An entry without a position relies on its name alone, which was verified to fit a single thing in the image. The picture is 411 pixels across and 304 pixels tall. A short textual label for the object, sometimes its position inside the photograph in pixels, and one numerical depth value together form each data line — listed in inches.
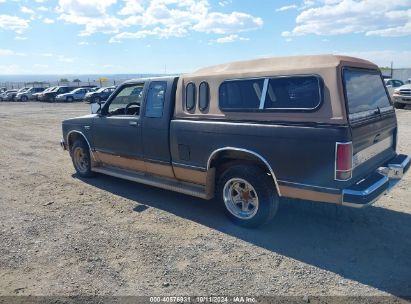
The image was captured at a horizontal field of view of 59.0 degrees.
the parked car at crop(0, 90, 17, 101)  1752.0
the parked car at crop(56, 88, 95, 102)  1453.0
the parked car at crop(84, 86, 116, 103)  1298.0
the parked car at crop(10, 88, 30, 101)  1737.3
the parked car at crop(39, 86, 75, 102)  1524.4
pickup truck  151.6
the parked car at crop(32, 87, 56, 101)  1552.7
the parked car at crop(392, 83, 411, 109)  773.9
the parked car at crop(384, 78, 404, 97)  976.0
